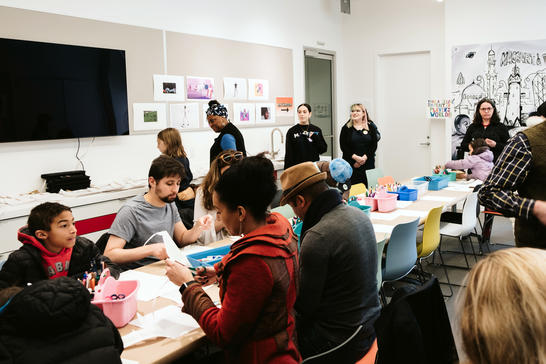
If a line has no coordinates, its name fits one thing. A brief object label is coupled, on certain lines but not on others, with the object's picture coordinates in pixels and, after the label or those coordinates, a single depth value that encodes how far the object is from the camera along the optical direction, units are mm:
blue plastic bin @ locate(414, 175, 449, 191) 5234
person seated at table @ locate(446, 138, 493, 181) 5621
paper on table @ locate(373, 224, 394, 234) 3587
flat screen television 4395
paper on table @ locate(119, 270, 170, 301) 2389
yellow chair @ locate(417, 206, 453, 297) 3834
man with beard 2865
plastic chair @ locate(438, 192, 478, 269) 4562
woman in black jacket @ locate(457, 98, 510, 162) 6082
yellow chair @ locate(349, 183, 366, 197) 4918
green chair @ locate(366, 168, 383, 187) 5832
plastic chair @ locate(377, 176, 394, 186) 5273
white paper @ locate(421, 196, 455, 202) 4730
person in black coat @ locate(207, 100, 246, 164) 5293
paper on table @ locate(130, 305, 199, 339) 2006
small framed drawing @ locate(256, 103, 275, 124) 7340
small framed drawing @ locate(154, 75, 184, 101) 5766
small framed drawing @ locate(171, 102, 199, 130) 6043
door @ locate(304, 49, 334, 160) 8656
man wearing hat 2123
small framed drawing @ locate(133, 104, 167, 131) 5559
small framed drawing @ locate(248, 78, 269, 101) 7162
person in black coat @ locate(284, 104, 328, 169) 6660
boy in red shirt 2465
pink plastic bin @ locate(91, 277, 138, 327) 2039
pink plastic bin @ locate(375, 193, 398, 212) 4250
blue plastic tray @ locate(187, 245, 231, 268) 2617
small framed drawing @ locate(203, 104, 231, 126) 6430
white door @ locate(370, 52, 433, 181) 8617
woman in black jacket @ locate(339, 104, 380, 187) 6520
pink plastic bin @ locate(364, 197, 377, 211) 4328
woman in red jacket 1697
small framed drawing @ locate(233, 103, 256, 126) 6930
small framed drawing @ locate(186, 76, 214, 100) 6207
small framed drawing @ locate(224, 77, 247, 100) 6770
